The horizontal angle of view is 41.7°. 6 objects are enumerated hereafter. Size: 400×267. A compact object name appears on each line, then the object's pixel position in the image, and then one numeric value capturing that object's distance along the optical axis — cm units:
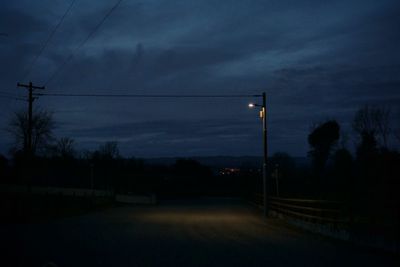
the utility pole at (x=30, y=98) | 3953
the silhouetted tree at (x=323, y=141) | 5825
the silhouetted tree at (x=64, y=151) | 7619
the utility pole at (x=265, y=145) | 3006
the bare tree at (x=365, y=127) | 4233
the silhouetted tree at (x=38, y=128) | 6304
